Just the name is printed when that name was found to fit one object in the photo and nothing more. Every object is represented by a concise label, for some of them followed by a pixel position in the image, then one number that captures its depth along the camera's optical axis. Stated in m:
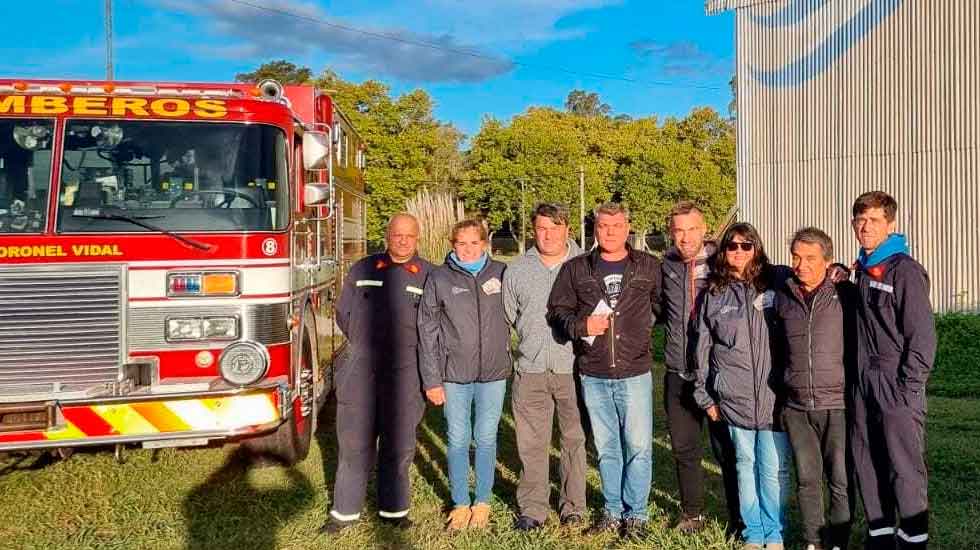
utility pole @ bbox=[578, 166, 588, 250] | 43.49
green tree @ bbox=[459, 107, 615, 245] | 45.78
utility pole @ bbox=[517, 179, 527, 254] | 43.36
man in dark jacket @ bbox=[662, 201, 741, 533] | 4.77
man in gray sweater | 5.02
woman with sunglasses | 4.43
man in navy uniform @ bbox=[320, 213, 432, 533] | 5.16
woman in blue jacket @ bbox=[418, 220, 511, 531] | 5.06
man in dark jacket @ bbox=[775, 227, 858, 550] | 4.27
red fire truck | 5.04
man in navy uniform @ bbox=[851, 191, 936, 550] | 3.98
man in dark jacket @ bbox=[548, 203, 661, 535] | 4.80
